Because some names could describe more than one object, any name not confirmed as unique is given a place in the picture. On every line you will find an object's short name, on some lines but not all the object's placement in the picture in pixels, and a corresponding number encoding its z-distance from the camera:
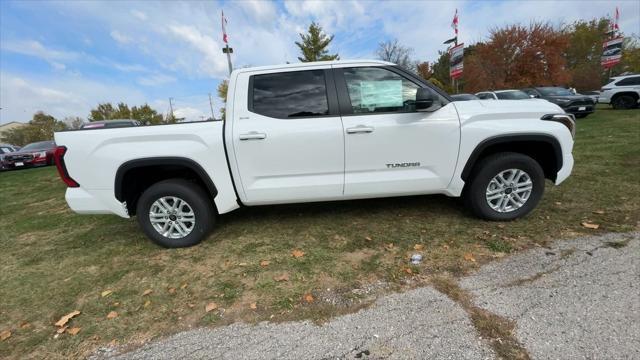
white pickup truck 3.31
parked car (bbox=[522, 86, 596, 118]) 14.44
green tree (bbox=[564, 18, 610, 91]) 40.00
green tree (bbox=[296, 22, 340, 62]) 29.39
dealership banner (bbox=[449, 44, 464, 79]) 21.78
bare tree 40.59
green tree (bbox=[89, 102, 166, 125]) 51.41
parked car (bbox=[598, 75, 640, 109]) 15.72
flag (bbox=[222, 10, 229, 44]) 16.50
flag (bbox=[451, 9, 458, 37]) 22.70
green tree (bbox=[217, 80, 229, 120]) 31.33
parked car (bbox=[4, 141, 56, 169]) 15.40
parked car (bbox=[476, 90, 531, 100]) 14.98
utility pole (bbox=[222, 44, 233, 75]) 16.41
